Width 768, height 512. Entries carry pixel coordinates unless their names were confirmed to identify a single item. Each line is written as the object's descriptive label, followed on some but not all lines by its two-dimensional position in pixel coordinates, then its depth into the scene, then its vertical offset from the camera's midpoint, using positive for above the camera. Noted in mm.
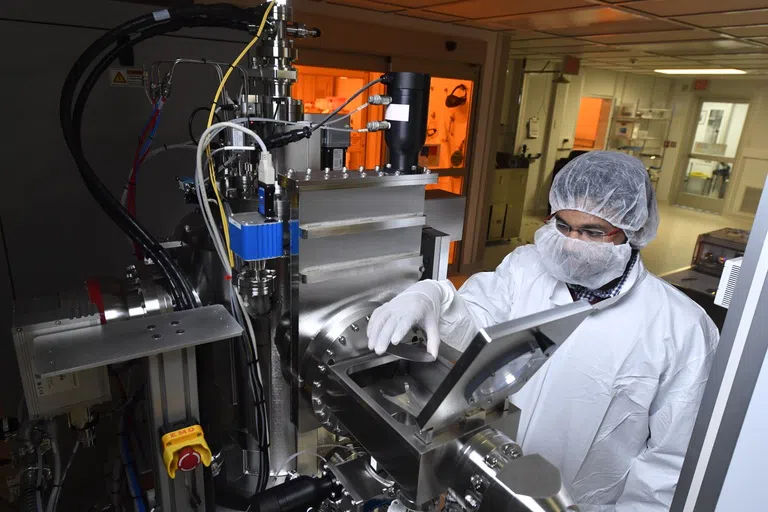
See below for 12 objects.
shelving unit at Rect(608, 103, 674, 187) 7575 -8
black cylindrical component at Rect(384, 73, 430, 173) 892 +0
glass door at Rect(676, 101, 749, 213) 7602 -284
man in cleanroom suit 980 -460
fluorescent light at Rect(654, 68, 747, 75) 6070 +836
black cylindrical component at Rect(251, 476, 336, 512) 800 -634
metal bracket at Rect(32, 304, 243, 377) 662 -353
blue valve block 805 -217
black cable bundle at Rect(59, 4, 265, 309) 942 +10
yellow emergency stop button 735 -524
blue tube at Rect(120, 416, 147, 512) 979 -760
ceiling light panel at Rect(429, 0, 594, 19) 2586 +661
